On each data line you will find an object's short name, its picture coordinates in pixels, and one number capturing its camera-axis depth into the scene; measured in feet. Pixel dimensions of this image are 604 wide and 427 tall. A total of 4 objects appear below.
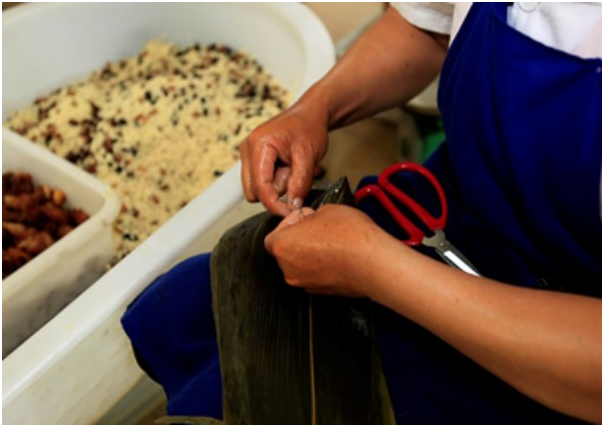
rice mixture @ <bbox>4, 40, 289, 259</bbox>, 4.61
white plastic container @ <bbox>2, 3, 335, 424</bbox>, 2.97
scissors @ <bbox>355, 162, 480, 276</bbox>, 2.68
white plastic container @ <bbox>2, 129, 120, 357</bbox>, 3.48
